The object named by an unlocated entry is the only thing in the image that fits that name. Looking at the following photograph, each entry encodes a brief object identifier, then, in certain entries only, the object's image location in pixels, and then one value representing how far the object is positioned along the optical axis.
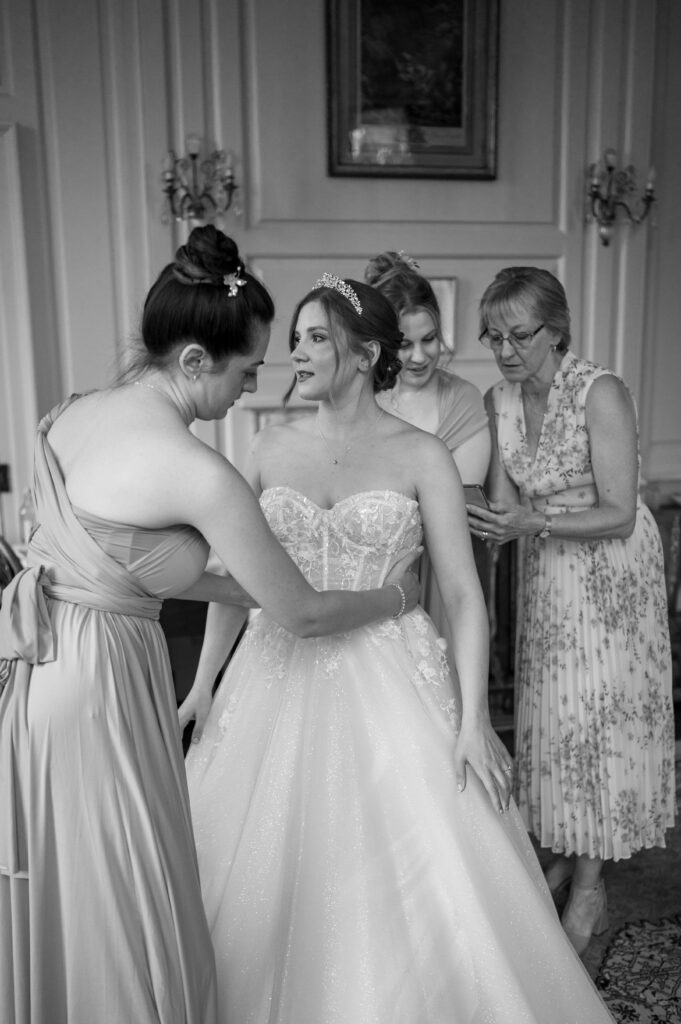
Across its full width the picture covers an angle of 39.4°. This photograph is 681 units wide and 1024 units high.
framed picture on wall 4.13
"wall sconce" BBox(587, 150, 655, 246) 4.43
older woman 2.34
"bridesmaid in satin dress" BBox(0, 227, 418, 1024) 1.38
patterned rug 2.20
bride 1.70
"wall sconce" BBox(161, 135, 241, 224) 3.98
